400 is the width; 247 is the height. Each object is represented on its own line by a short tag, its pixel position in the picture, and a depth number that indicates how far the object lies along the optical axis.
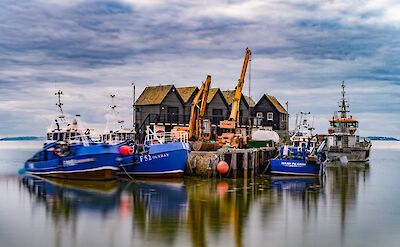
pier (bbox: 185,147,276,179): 37.06
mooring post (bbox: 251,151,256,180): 38.22
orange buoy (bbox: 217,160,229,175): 36.59
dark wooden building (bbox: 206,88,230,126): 60.25
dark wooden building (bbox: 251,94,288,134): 67.50
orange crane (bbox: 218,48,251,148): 46.03
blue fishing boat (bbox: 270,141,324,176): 39.03
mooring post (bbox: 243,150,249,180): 37.62
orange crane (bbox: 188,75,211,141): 45.00
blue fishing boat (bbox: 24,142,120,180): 33.66
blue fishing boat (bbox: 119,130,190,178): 35.09
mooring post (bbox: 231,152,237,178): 37.12
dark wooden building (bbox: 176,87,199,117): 58.09
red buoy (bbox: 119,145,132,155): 34.94
